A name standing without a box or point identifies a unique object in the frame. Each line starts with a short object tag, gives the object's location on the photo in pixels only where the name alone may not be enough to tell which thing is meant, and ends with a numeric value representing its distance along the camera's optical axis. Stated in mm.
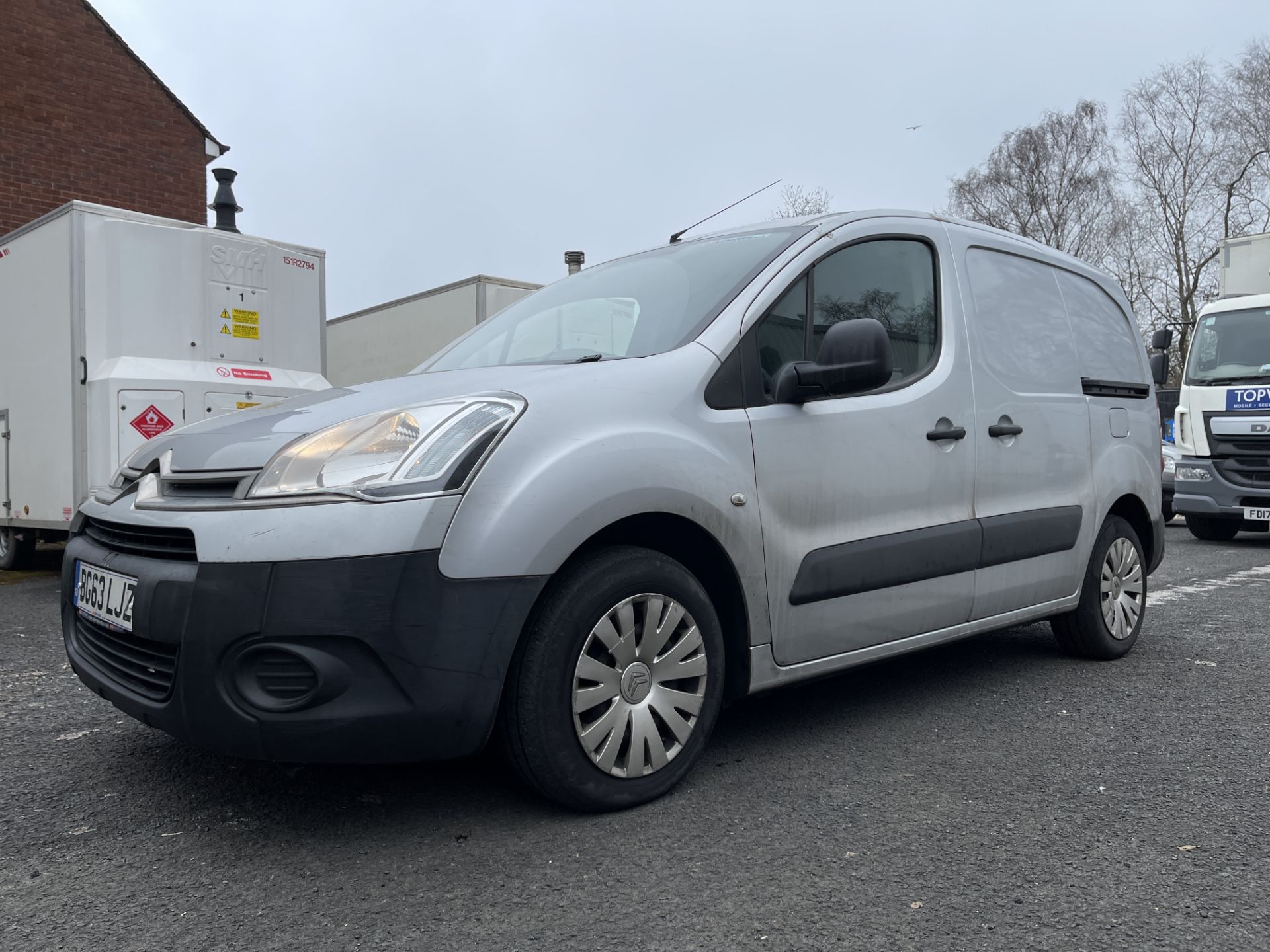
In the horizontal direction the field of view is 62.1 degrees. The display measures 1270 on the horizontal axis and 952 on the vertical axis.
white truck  9906
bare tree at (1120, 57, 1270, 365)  29969
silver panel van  2367
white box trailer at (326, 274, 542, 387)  10258
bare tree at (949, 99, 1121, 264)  34000
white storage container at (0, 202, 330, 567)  7039
